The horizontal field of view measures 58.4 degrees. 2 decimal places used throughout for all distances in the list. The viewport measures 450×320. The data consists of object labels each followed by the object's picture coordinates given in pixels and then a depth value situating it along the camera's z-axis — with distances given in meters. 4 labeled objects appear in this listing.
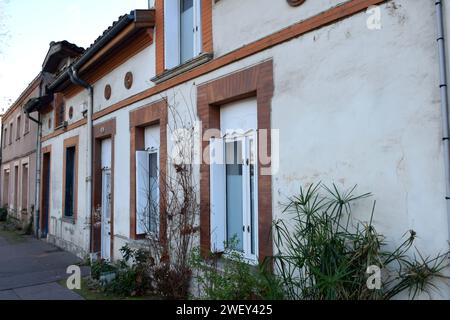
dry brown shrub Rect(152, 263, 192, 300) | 5.94
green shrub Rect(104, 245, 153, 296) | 6.56
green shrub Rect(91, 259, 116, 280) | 7.41
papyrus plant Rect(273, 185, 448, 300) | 3.36
